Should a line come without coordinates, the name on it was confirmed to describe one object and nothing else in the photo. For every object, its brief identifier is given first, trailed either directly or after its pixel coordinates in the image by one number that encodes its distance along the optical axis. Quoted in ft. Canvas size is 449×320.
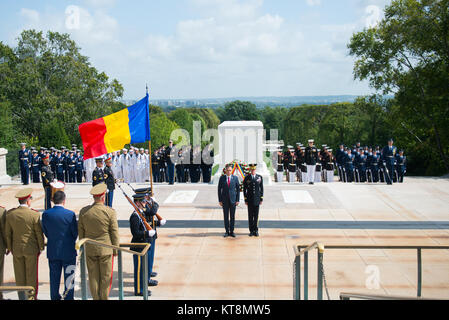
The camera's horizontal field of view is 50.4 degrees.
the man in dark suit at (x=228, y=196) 31.96
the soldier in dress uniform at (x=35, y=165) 60.44
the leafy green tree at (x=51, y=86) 124.77
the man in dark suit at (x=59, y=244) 19.62
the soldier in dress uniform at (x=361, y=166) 61.05
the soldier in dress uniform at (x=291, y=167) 60.54
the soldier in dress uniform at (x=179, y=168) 61.57
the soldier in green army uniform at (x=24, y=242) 19.80
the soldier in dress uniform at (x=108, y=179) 38.65
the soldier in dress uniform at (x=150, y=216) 22.94
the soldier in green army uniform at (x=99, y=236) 19.49
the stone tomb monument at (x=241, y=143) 56.49
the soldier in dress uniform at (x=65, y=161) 64.34
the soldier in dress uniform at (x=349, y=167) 62.08
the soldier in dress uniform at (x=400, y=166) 58.23
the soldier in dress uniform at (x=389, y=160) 56.03
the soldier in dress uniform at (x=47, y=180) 38.91
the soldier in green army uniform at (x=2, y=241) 20.29
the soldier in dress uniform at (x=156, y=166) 62.85
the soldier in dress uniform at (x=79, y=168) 63.98
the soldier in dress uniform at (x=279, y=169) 61.57
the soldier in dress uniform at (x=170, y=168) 56.54
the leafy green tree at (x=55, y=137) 98.61
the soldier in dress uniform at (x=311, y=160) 57.16
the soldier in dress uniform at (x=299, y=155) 60.54
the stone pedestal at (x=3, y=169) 61.11
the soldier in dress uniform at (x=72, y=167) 63.87
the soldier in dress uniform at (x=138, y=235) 21.42
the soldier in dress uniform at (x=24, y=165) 58.54
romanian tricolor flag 28.48
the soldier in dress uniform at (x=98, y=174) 37.51
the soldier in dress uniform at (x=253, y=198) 32.14
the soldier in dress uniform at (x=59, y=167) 62.80
